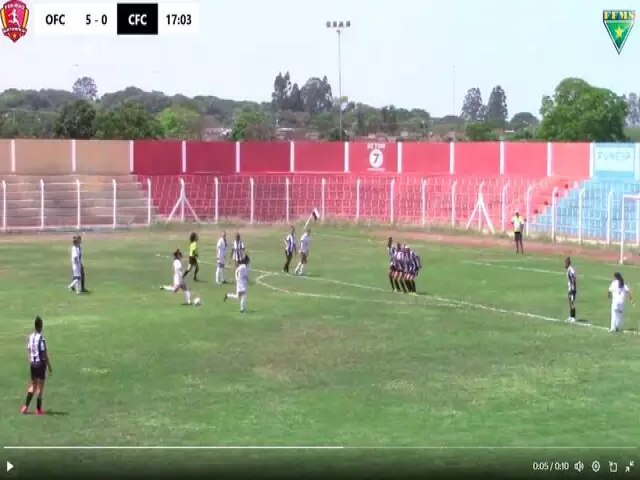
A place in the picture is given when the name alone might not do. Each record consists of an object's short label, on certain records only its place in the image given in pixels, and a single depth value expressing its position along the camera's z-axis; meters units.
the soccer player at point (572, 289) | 33.50
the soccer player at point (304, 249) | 45.69
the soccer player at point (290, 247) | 45.97
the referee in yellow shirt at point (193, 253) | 42.03
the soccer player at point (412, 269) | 41.00
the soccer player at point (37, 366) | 22.09
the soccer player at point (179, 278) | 37.00
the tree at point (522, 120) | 176.14
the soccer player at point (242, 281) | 34.94
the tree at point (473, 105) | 172.75
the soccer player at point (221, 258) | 42.94
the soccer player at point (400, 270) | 41.09
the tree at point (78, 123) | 97.44
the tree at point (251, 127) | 110.88
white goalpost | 49.81
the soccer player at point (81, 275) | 40.19
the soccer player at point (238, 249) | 40.84
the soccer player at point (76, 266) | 39.88
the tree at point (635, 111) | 153.25
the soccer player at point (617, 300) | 31.50
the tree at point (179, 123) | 119.31
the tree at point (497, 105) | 174.50
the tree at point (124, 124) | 96.44
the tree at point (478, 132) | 111.94
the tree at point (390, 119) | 138.00
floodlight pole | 86.52
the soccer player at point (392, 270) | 41.50
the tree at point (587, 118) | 103.75
